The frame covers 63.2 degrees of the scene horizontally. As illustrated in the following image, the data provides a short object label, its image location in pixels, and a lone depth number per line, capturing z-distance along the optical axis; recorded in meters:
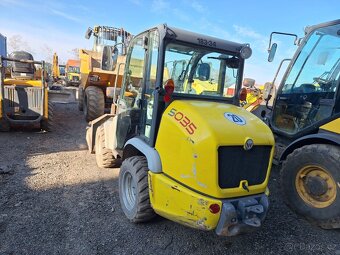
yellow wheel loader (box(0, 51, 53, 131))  6.42
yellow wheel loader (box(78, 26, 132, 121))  8.07
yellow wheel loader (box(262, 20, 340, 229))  3.52
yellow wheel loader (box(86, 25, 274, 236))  2.50
